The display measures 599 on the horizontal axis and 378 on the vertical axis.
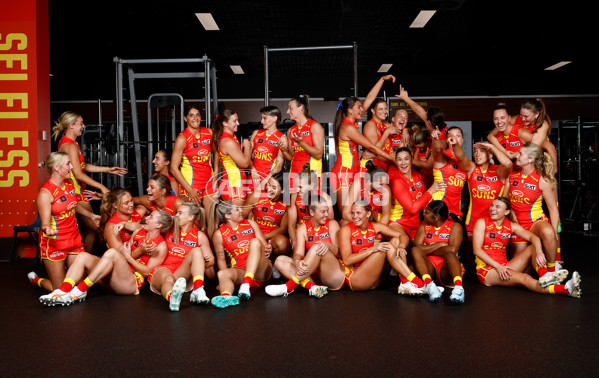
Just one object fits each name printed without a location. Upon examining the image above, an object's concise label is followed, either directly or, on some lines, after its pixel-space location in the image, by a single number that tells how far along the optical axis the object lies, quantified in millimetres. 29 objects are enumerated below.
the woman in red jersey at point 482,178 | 4730
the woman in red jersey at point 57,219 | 4070
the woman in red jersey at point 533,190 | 4406
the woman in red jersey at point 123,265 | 3783
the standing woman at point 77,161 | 4762
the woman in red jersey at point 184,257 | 3857
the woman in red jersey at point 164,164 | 5105
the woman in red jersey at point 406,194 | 4629
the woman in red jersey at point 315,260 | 3939
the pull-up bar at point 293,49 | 5531
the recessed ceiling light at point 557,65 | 10102
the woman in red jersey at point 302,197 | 4566
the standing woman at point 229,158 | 4934
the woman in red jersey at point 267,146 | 5016
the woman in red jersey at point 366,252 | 3965
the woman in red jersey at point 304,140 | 4863
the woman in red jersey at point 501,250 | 4113
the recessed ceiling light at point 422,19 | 7355
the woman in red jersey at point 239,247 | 4020
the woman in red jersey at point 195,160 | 5023
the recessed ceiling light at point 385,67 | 10516
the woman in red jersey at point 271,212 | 4734
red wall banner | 5652
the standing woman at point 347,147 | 4883
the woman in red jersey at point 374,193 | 4652
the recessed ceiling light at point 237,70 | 10664
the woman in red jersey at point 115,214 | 4203
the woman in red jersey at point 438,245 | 4051
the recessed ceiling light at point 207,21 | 7445
